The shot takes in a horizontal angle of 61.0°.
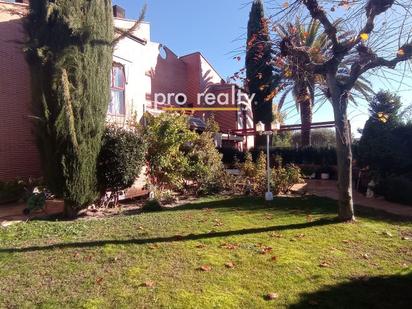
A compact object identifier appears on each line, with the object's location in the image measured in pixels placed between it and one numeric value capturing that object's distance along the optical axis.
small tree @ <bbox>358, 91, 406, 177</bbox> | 14.30
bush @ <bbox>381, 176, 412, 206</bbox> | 12.84
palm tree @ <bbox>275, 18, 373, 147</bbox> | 7.43
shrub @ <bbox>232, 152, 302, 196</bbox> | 12.91
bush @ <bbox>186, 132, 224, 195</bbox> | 13.01
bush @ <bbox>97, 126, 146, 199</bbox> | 9.27
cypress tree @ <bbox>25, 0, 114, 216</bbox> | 8.20
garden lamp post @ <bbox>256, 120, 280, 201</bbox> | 11.42
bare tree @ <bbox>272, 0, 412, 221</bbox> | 6.76
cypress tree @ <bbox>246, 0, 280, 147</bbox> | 7.59
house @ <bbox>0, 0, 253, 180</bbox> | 12.20
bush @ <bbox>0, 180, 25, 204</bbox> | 11.03
